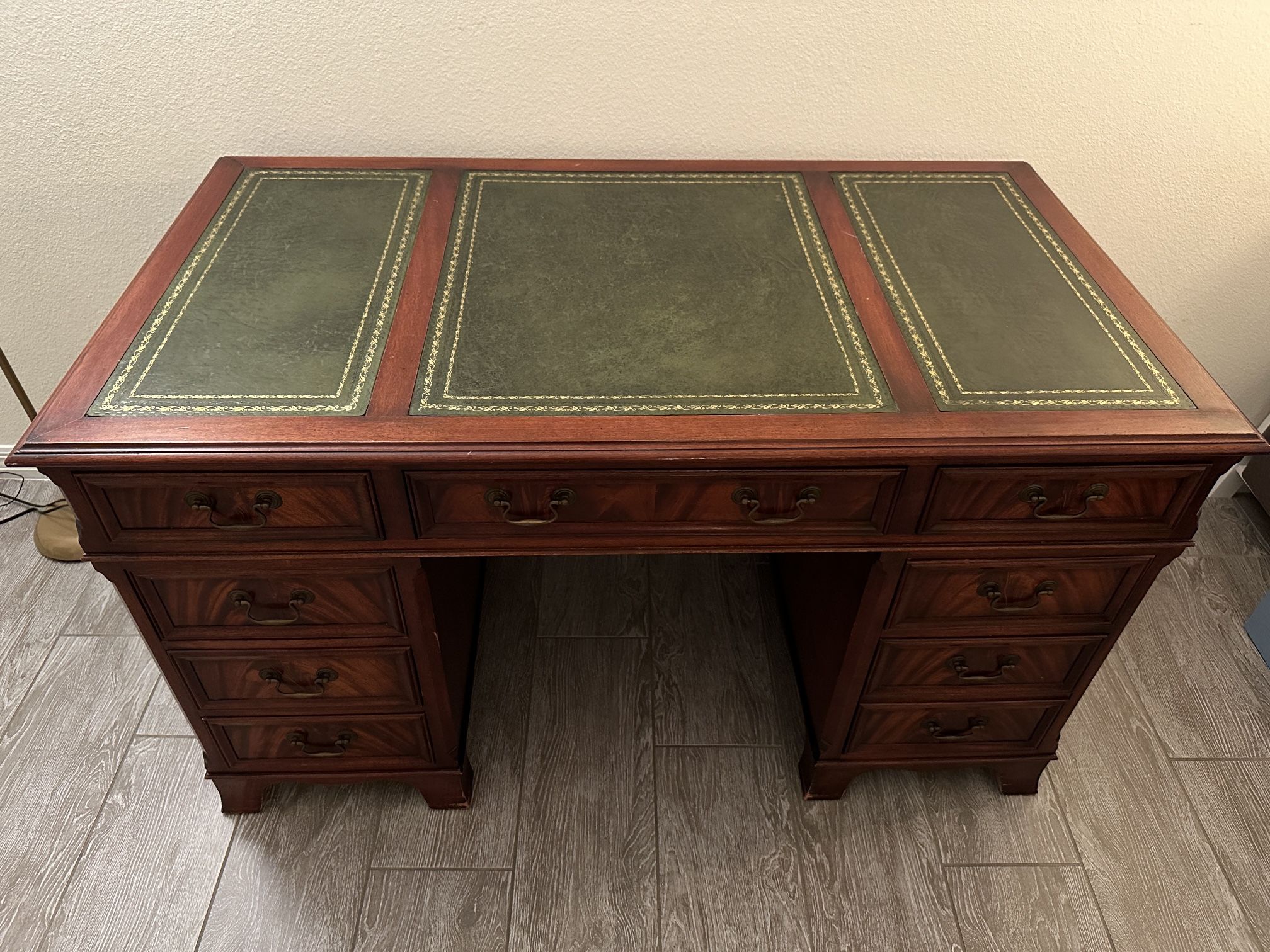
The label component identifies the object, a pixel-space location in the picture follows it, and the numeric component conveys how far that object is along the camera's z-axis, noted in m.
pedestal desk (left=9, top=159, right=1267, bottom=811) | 1.01
